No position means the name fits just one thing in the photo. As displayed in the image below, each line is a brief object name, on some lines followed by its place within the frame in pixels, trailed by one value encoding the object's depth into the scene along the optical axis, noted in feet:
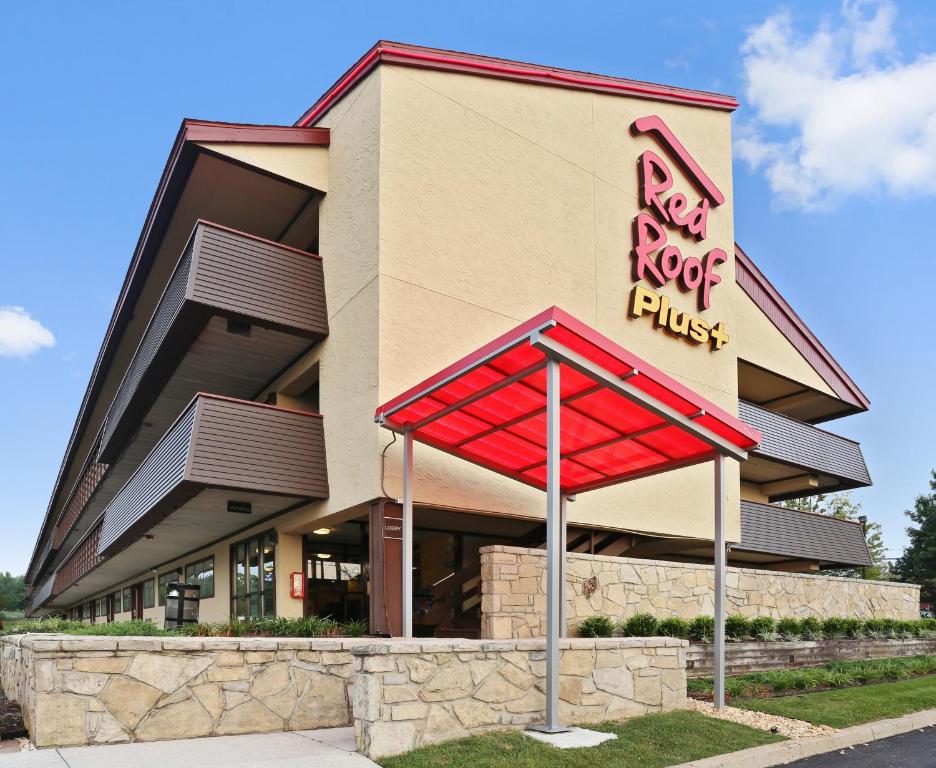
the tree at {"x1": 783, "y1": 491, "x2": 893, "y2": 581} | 168.95
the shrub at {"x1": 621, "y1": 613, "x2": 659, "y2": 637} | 48.06
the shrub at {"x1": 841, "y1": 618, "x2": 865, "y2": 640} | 62.89
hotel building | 48.55
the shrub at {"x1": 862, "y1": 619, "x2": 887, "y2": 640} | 65.05
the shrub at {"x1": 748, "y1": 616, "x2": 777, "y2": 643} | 54.65
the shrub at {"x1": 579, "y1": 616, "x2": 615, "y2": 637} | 46.19
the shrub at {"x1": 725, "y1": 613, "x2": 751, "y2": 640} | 53.11
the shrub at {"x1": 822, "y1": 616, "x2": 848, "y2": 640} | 61.16
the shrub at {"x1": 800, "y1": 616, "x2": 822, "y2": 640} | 59.00
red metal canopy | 33.86
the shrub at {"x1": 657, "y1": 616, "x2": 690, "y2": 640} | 49.21
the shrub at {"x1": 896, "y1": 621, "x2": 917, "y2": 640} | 68.95
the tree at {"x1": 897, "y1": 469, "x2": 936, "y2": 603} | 144.15
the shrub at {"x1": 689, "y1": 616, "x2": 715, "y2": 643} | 50.11
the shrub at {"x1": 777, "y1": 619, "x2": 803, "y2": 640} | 56.95
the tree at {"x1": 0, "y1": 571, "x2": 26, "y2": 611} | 375.45
